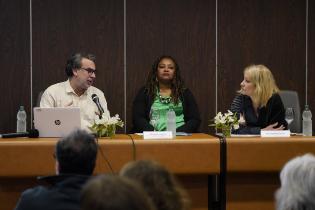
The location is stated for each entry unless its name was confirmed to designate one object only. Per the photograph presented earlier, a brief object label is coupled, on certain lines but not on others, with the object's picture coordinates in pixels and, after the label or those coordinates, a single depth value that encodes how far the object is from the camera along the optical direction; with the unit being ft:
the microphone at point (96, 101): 21.43
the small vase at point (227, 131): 21.83
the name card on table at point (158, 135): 20.51
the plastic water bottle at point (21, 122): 24.38
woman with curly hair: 27.69
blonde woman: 24.45
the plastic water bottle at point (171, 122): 21.86
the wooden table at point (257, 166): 20.52
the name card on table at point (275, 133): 21.45
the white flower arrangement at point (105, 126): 20.66
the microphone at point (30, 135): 20.84
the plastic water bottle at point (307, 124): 22.27
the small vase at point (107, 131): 20.91
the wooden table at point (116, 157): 19.53
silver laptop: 20.05
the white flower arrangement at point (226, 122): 21.78
